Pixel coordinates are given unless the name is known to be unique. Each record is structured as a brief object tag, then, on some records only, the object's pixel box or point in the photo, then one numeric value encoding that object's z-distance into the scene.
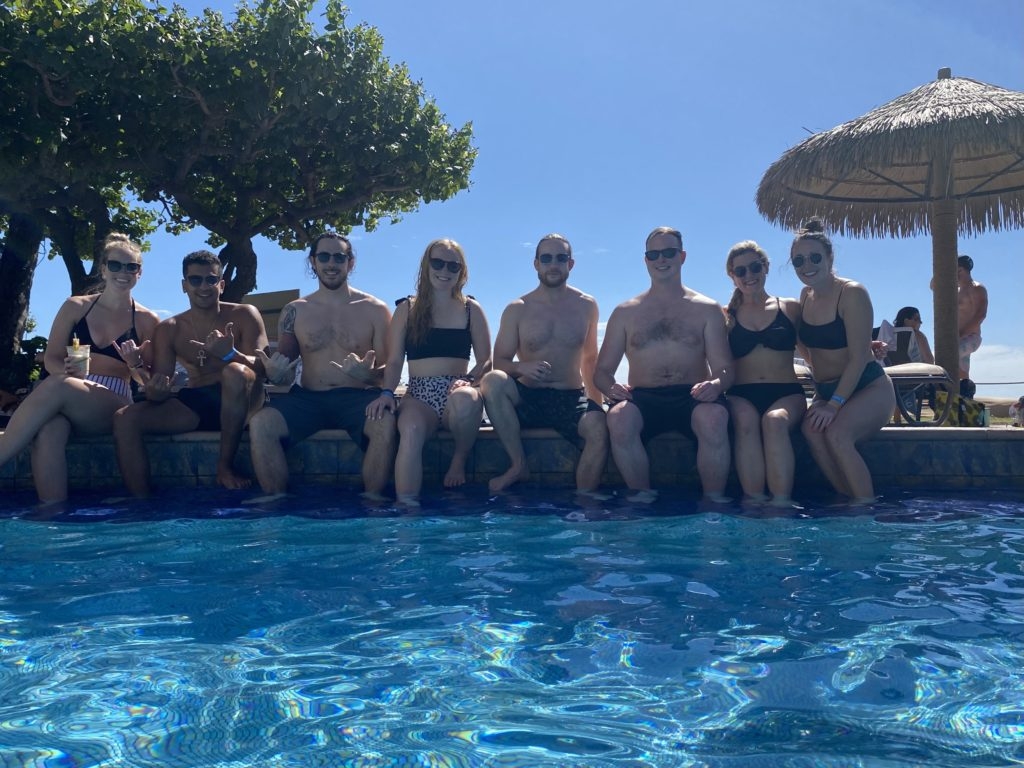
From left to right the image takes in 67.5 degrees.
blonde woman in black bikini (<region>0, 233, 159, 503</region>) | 5.09
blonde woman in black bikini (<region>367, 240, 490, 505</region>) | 5.14
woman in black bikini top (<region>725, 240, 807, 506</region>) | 4.71
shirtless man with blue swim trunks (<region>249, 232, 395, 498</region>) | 5.11
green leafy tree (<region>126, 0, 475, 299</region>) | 11.82
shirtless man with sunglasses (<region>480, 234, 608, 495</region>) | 5.19
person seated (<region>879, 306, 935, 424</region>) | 8.32
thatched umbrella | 7.18
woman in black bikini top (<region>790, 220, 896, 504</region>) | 4.73
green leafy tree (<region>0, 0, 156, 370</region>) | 10.62
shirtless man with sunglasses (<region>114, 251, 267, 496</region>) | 5.29
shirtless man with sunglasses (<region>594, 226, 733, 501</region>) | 4.81
